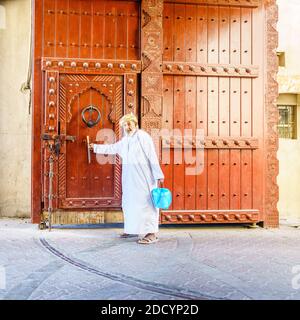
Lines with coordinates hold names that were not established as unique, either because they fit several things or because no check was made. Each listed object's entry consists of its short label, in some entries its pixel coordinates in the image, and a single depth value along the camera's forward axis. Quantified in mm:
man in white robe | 5824
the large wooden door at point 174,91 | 6777
